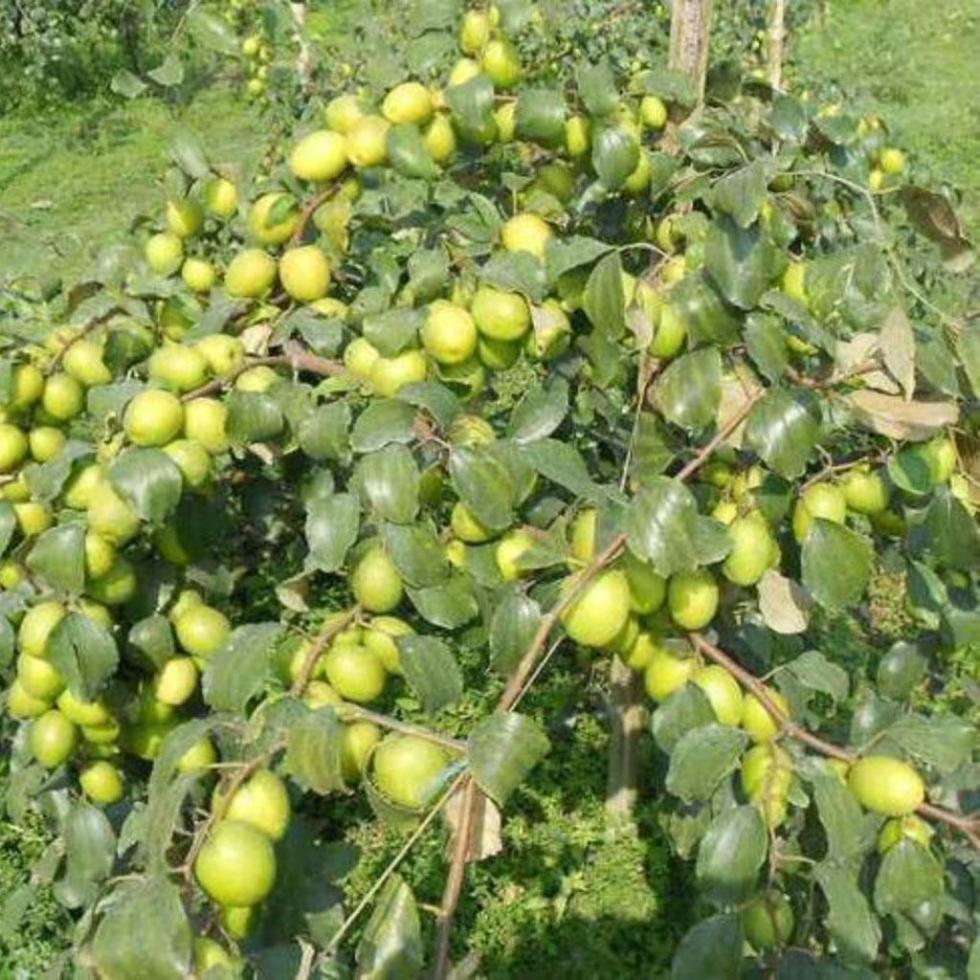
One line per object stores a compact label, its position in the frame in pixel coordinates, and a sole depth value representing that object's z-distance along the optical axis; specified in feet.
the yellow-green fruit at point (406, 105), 5.20
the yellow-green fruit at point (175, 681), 4.77
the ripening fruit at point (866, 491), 4.55
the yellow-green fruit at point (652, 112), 5.70
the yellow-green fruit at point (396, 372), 4.57
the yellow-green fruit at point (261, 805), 3.64
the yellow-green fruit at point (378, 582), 4.36
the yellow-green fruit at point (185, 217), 5.81
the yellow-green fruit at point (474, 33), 5.68
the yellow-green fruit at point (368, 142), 5.15
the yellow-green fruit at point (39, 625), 4.27
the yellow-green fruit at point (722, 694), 4.25
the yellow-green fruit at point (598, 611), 4.13
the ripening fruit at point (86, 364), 5.10
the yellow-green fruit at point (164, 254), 5.76
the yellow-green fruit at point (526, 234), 5.08
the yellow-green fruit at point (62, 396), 5.05
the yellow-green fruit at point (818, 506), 4.39
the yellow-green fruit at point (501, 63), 5.38
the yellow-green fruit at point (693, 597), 4.27
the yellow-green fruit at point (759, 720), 4.33
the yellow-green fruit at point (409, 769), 3.75
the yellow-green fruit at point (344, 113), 5.40
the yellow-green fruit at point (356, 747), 3.93
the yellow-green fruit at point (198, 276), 5.75
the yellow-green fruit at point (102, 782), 5.07
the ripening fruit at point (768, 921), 4.29
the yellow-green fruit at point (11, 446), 4.95
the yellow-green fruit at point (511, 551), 4.47
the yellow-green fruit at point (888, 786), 3.96
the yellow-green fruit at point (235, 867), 3.45
